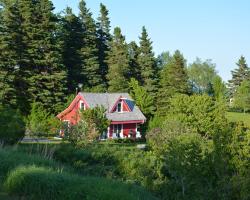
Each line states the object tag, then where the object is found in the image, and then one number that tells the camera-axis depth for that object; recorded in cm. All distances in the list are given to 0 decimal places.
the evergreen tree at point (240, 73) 7962
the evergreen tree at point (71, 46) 5481
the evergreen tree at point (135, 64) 5784
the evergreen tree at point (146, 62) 5531
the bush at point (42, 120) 3864
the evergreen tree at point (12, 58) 4303
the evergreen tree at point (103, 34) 6206
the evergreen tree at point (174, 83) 5172
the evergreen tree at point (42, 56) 4612
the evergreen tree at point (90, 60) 5525
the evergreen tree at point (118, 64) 5347
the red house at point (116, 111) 4403
